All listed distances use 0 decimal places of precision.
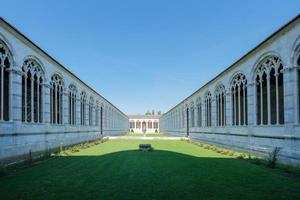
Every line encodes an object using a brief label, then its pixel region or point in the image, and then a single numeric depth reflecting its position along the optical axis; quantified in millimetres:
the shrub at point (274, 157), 12980
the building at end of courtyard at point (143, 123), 111938
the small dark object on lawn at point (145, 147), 21375
